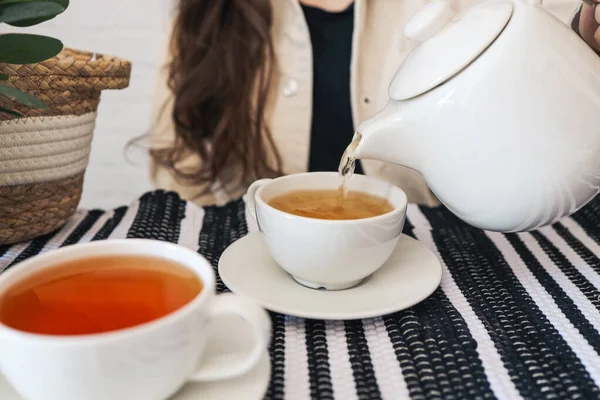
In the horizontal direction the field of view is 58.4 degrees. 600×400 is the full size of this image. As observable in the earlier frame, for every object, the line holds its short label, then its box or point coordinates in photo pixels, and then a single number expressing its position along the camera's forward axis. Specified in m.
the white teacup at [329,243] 0.45
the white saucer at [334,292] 0.45
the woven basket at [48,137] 0.54
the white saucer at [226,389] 0.33
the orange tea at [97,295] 0.32
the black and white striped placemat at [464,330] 0.37
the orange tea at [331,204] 0.52
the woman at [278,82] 1.03
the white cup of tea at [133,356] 0.28
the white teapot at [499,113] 0.43
